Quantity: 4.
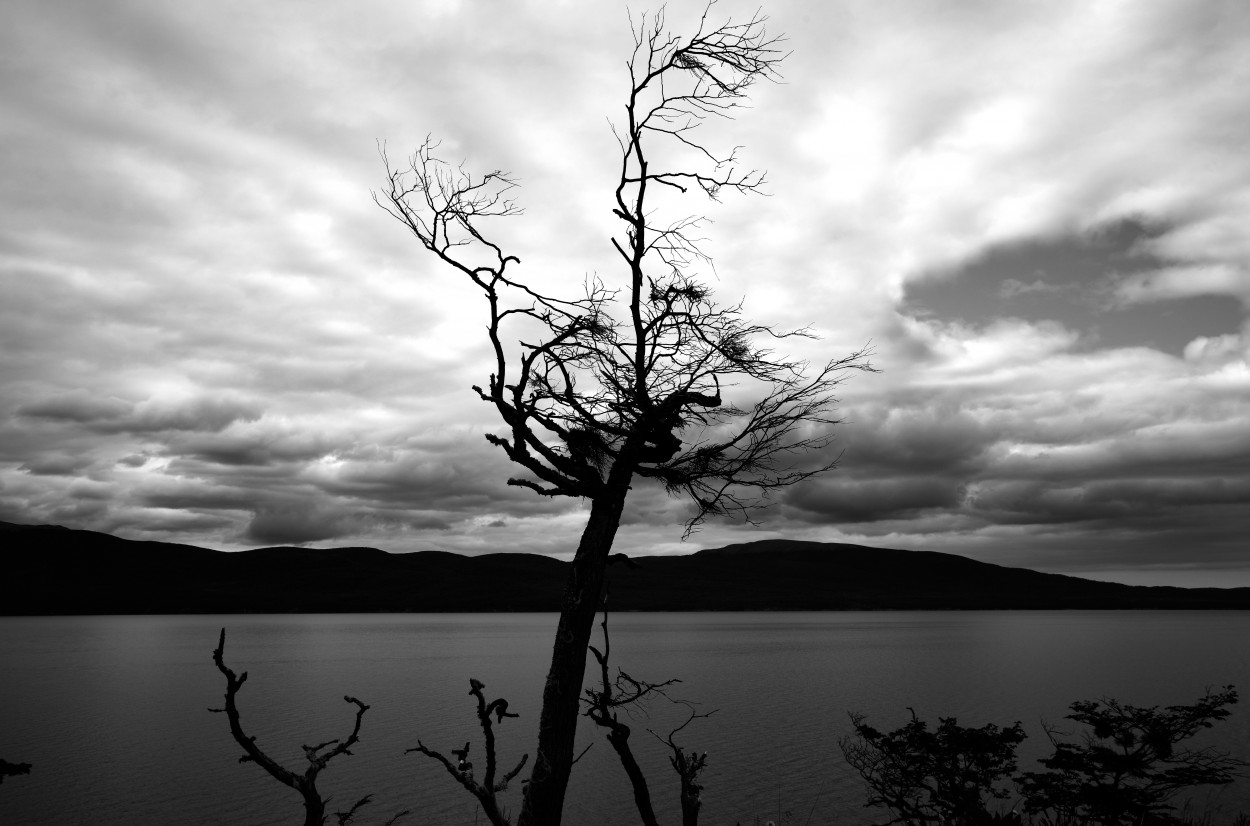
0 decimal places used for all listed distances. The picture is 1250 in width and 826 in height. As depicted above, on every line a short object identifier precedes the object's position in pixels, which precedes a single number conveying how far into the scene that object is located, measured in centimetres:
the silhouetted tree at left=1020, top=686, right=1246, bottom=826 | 1473
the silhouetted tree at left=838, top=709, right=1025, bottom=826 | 1569
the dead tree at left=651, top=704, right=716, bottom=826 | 948
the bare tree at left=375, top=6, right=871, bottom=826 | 862
